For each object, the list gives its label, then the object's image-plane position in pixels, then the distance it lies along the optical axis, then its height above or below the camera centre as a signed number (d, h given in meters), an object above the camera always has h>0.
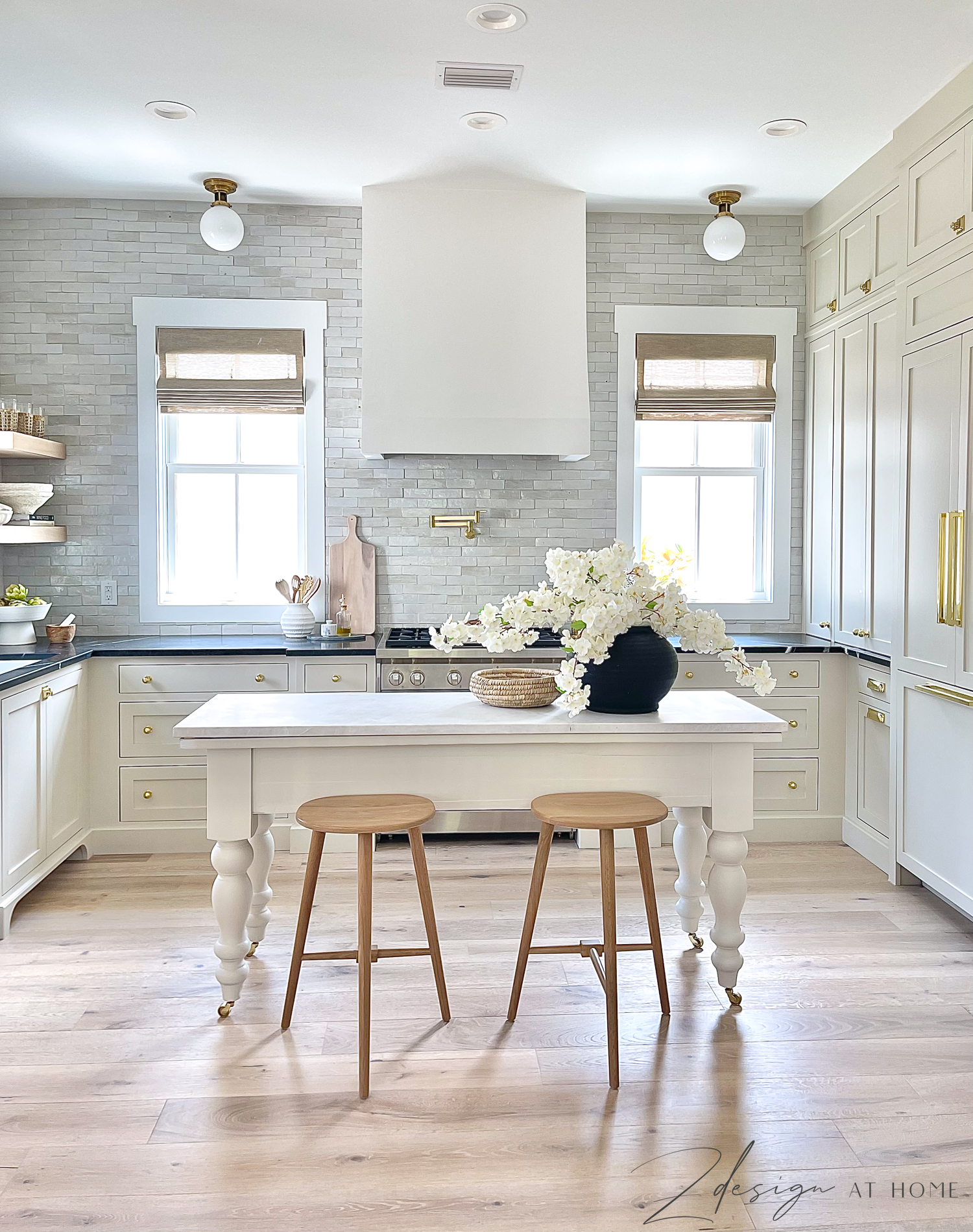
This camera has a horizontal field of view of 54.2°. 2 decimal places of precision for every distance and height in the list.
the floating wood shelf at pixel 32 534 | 4.23 +0.22
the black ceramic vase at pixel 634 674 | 2.65 -0.26
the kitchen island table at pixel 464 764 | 2.58 -0.50
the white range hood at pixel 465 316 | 4.35 +1.23
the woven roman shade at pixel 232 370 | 4.68 +1.05
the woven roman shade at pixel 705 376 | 4.85 +1.06
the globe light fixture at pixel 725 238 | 4.36 +1.59
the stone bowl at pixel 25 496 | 4.32 +0.40
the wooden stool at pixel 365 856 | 2.33 -0.71
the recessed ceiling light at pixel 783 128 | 3.79 +1.83
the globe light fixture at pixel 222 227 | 4.23 +1.59
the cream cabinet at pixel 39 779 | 3.38 -0.76
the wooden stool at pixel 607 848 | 2.37 -0.70
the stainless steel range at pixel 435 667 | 4.22 -0.38
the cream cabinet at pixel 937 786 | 3.32 -0.75
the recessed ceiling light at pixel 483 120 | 3.69 +1.82
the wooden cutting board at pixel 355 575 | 4.80 +0.04
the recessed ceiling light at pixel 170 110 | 3.61 +1.82
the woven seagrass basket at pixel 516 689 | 2.77 -0.31
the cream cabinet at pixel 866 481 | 3.95 +0.45
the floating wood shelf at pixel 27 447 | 4.09 +0.61
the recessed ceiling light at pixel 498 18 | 2.95 +1.78
